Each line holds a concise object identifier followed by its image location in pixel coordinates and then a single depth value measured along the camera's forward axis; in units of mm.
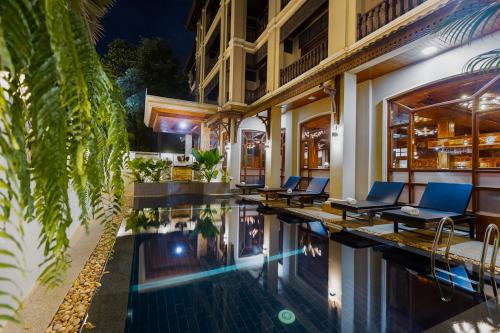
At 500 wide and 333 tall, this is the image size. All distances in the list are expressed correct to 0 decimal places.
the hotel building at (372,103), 4992
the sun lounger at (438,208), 3974
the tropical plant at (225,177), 11133
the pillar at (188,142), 19359
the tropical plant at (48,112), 555
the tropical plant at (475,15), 2160
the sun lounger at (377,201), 5184
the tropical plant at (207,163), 10203
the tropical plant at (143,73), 19281
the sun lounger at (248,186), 10648
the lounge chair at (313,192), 7457
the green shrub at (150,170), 10148
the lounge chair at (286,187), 8875
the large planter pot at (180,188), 10237
